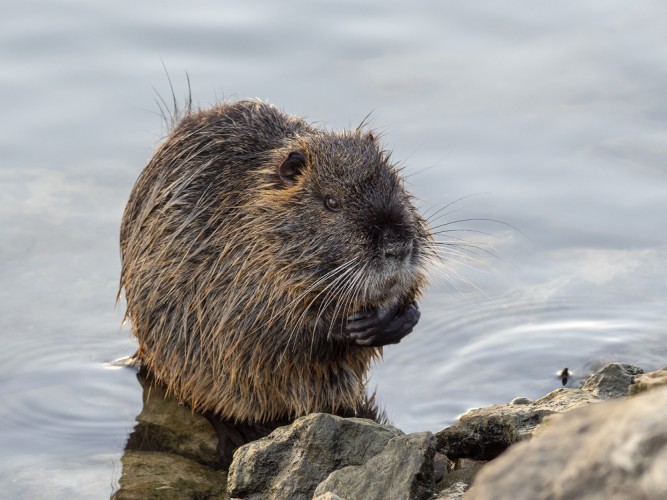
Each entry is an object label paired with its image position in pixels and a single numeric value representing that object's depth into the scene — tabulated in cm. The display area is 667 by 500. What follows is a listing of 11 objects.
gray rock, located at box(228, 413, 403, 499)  827
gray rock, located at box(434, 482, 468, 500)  751
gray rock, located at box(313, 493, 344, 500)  680
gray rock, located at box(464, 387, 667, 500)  402
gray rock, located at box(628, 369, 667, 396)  573
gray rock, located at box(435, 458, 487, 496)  769
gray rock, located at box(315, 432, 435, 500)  754
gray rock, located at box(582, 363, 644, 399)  884
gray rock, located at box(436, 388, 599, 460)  830
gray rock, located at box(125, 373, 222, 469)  1032
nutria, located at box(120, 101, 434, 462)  984
